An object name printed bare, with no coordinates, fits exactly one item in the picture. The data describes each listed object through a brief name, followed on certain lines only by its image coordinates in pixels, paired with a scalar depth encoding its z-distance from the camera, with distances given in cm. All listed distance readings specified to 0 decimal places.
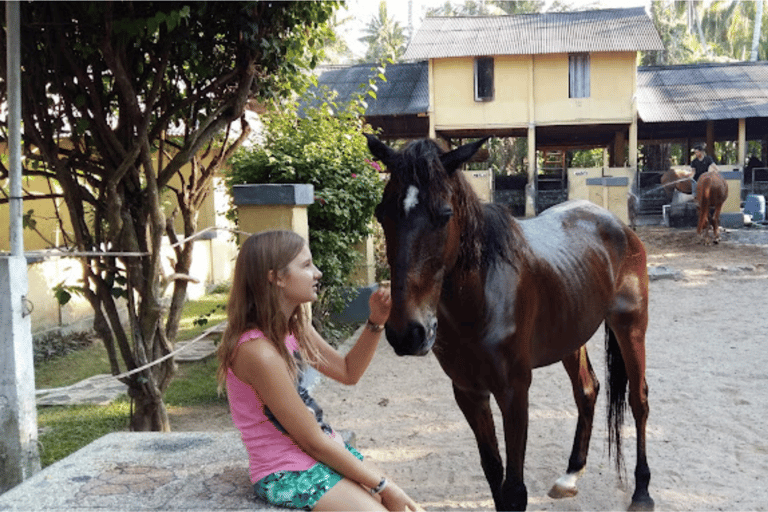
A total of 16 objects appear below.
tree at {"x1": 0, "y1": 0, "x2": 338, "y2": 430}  375
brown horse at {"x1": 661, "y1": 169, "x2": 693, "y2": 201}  1949
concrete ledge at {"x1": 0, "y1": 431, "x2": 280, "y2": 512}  252
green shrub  684
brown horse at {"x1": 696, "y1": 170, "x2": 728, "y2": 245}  1473
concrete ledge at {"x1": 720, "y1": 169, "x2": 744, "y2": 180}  1916
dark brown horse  255
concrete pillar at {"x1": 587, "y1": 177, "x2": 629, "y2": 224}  1691
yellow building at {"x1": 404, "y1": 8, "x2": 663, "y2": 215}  2175
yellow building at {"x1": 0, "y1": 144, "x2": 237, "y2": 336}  783
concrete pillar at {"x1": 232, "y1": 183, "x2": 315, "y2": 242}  539
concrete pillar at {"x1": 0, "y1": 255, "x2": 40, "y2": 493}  298
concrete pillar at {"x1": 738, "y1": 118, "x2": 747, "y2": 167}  2214
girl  218
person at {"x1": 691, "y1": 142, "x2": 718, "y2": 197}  1706
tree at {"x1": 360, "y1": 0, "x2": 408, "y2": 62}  4800
